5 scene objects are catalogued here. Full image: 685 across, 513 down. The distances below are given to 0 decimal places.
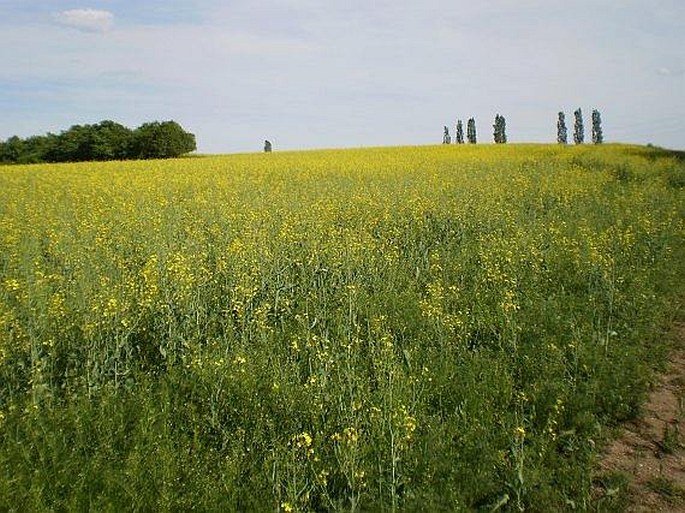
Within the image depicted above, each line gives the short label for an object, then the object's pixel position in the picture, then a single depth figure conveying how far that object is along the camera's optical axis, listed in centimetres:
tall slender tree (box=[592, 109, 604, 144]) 9106
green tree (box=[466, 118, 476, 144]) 9694
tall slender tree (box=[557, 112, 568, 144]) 9383
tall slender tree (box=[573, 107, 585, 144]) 9300
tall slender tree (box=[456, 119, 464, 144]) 9806
